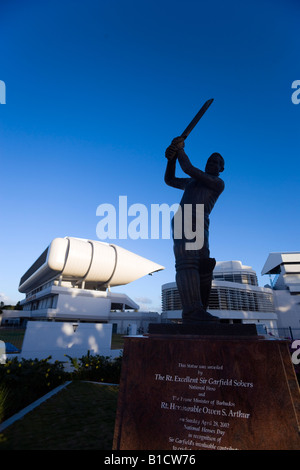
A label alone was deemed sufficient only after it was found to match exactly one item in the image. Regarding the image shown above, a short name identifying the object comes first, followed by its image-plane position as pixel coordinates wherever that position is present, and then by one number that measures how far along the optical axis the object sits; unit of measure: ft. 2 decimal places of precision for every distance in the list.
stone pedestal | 7.39
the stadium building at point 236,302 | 102.99
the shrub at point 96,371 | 24.57
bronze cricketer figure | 11.19
